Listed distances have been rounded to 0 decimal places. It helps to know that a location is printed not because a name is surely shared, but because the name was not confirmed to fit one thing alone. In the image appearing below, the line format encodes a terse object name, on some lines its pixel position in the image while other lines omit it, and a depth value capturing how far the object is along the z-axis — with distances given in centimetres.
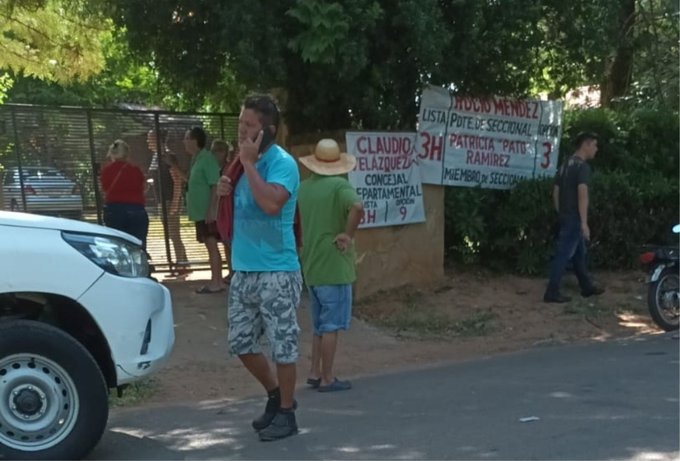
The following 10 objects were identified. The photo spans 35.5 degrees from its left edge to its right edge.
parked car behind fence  1180
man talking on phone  582
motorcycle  1020
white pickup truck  533
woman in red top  1111
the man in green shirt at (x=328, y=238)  751
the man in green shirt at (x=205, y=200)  1138
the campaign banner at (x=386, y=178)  1102
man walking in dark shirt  1093
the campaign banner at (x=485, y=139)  1165
